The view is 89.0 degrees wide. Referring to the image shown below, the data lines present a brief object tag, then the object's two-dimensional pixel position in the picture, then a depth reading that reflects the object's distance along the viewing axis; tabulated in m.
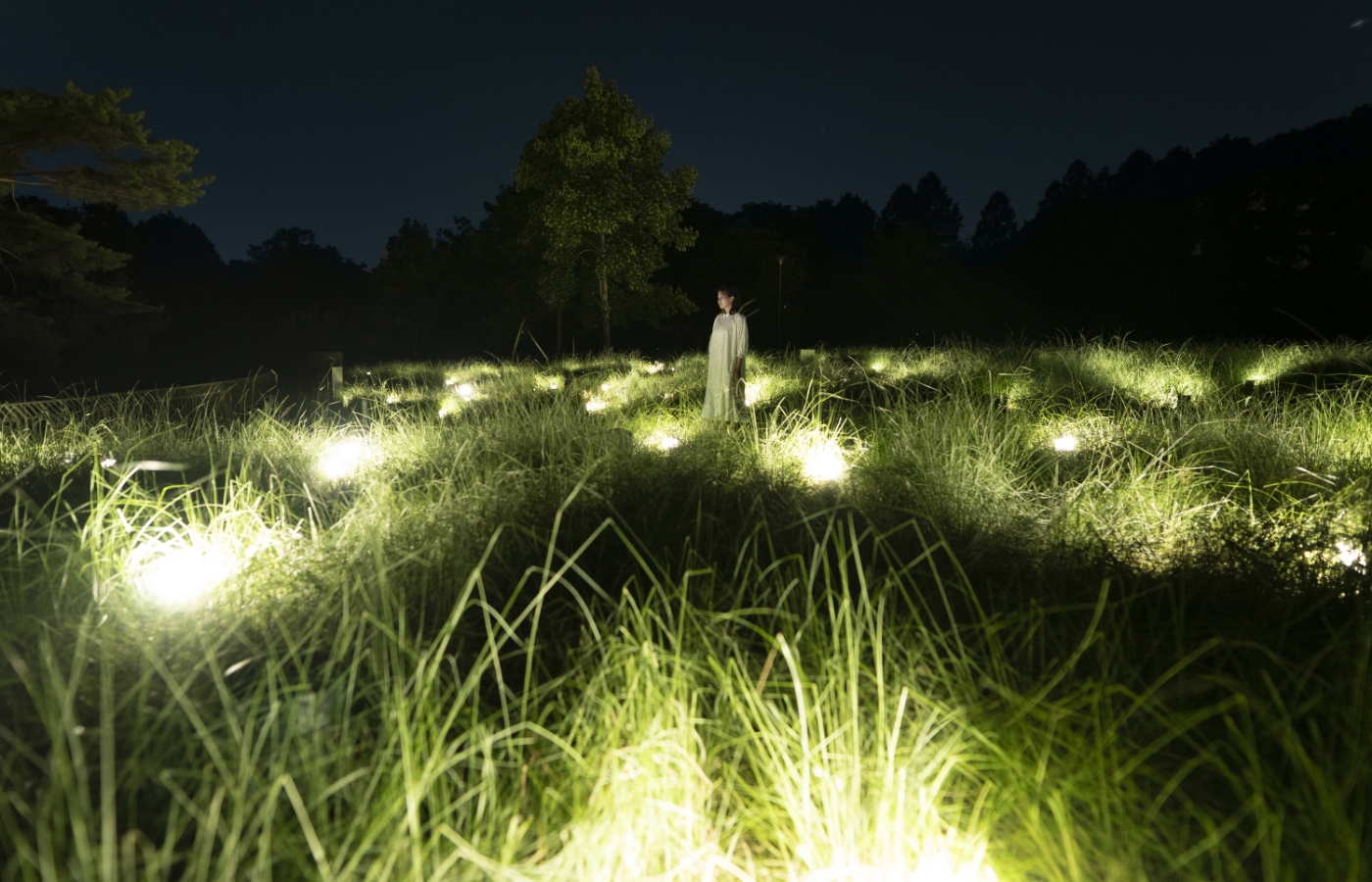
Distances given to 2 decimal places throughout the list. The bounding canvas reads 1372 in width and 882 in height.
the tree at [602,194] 14.28
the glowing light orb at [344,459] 3.93
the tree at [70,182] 8.57
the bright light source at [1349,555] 2.33
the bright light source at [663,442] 4.36
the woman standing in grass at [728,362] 5.75
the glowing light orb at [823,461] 3.84
